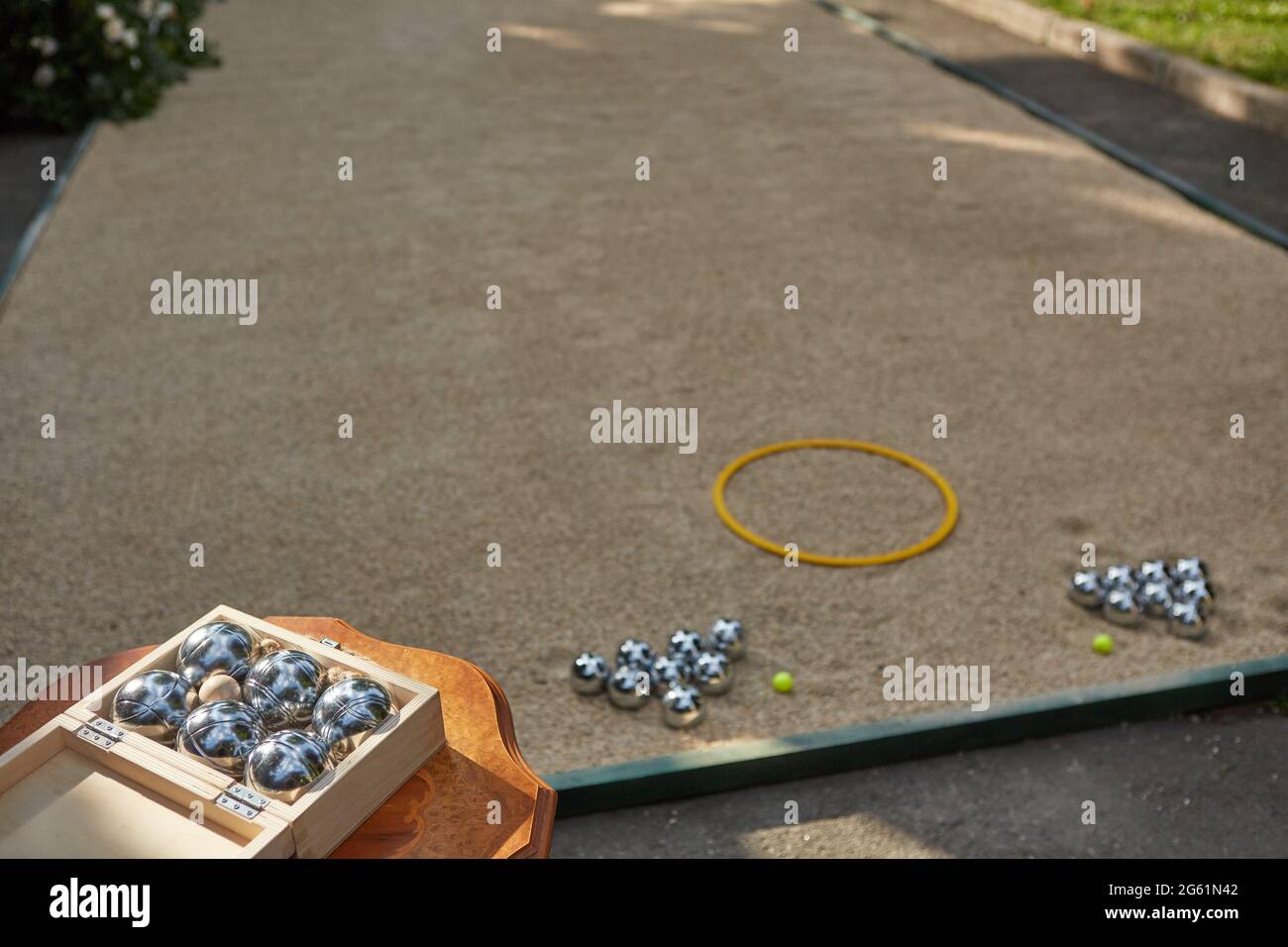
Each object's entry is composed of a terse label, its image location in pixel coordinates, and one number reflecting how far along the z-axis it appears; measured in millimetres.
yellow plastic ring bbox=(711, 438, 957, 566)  3535
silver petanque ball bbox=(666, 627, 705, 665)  3062
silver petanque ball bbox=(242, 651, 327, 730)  1880
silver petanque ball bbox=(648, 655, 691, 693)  3023
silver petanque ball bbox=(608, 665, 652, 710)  2990
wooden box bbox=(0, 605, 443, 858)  1661
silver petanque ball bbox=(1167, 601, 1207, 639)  3215
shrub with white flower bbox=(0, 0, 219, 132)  7363
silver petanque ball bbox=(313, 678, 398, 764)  1812
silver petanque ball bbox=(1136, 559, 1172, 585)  3316
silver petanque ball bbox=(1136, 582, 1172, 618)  3273
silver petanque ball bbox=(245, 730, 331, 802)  1709
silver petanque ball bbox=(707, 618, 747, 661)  3125
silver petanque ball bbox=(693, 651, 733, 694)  3021
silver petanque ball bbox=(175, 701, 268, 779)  1773
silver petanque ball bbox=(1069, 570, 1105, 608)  3309
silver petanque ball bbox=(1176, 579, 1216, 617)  3252
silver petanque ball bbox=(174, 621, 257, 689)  1934
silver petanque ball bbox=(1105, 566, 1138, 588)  3305
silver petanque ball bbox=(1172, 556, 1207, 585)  3312
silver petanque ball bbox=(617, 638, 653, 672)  3025
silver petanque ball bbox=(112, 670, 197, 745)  1822
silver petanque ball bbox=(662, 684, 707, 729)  2941
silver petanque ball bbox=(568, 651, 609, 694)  3025
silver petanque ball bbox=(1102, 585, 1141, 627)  3256
